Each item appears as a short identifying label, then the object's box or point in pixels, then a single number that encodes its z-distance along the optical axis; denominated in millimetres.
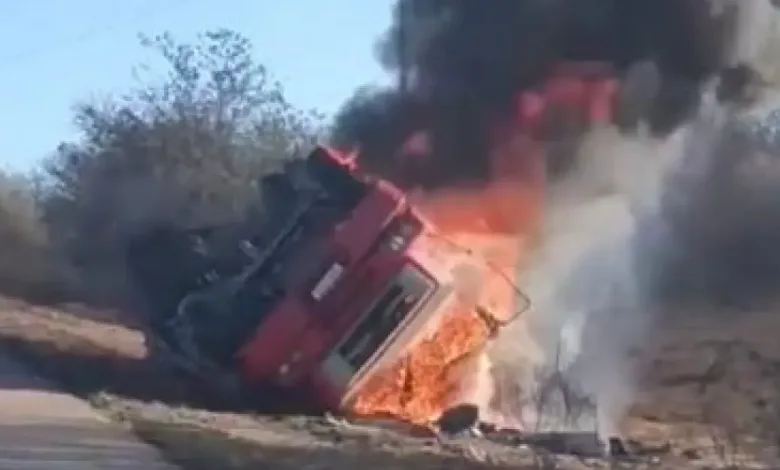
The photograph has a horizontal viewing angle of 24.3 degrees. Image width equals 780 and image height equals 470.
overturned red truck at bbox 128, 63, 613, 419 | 19328
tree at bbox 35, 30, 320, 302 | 50312
